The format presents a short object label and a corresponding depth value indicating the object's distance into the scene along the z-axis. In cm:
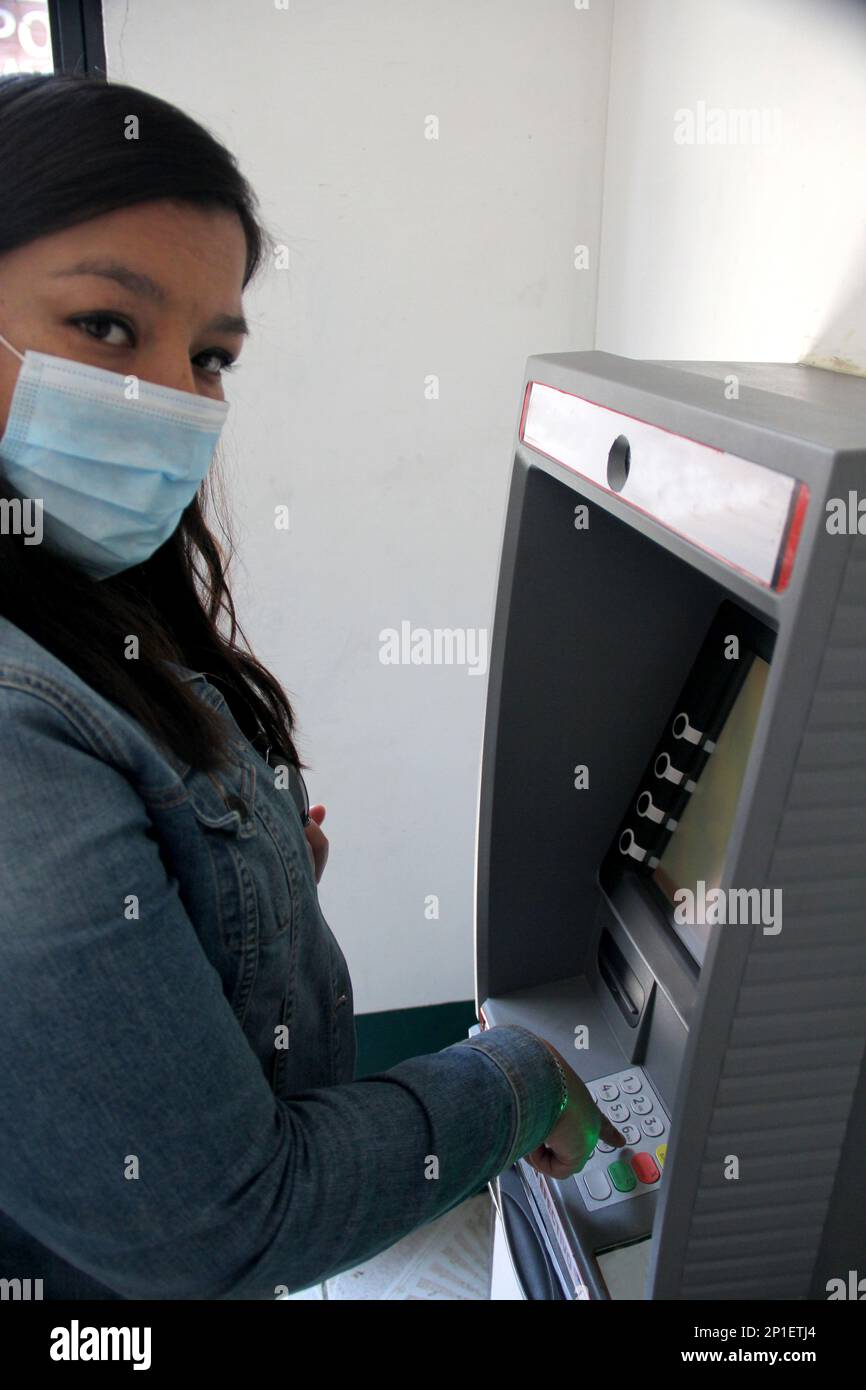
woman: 63
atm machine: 64
